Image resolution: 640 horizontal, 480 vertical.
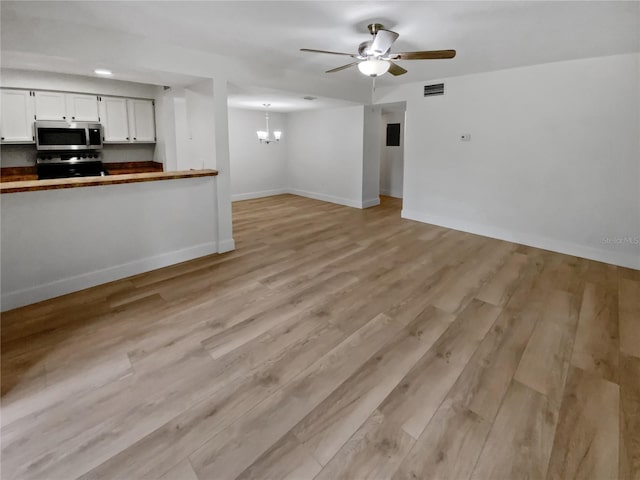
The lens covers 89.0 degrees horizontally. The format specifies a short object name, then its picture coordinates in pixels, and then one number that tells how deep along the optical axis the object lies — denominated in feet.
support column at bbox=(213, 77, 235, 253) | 13.03
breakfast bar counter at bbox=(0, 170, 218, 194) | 9.18
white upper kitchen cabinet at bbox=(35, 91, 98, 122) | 17.61
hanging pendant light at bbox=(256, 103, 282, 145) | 21.36
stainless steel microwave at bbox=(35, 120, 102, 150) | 17.54
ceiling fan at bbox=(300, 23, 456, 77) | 9.61
